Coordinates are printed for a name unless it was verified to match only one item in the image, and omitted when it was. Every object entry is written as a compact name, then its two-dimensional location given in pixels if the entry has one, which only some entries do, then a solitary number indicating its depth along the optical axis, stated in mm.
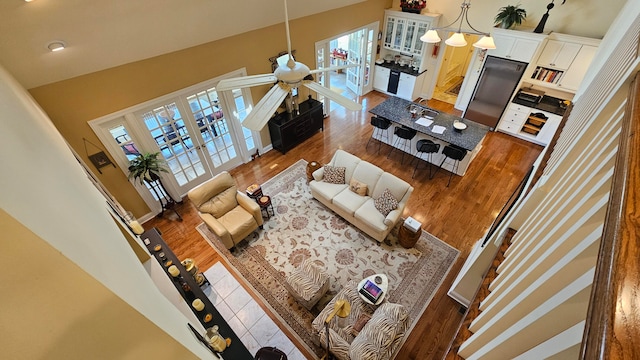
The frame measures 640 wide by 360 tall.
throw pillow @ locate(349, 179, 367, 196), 4605
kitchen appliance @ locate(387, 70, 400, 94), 7770
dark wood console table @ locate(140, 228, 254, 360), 2480
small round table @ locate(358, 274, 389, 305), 3246
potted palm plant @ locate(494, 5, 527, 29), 5379
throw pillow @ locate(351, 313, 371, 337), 3051
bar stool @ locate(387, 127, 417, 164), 5480
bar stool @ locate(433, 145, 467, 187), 5008
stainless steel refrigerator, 5781
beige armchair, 4118
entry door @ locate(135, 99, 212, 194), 4289
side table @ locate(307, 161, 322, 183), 5111
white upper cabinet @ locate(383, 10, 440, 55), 6668
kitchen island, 5133
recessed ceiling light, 2649
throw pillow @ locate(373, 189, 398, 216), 4273
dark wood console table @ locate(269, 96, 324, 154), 5914
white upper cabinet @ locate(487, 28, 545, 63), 5309
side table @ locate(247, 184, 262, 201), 4703
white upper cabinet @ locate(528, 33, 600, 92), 5047
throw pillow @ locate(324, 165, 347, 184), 4832
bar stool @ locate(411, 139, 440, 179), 5215
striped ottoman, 3434
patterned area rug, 3754
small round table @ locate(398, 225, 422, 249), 4086
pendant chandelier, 4203
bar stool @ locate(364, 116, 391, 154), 5805
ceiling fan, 2365
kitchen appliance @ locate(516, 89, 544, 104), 5898
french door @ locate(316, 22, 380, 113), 6242
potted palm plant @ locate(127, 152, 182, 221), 4091
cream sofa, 4258
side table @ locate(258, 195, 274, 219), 4594
